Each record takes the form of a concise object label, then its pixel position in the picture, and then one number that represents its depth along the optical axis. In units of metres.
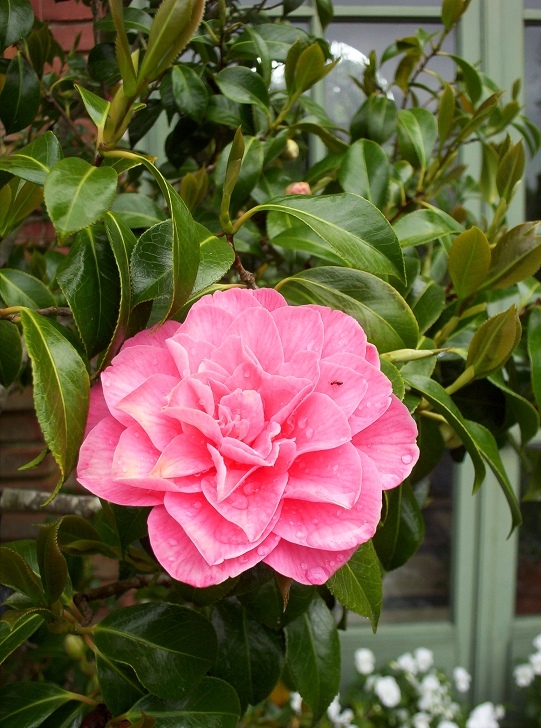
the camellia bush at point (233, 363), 0.35
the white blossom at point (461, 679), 1.80
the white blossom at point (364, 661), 1.81
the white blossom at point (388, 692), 1.75
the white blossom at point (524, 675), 1.80
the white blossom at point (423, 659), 1.81
